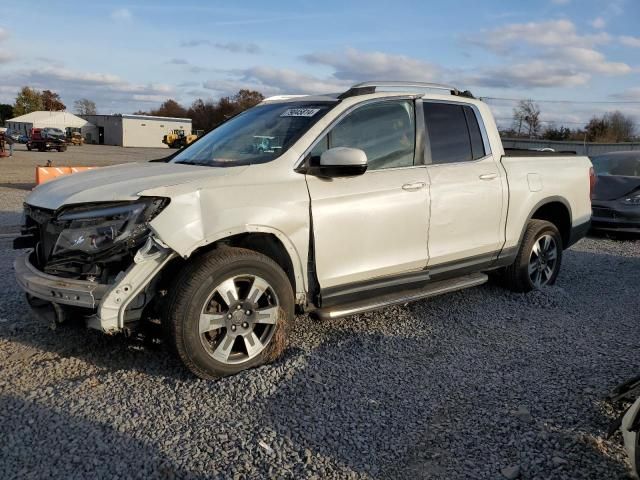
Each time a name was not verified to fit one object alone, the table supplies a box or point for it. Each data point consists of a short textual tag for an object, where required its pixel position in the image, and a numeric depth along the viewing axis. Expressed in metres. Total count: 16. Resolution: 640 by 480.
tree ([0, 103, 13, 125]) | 117.75
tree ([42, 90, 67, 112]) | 121.56
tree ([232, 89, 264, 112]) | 99.75
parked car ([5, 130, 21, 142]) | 65.95
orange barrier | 12.29
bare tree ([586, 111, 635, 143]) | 49.00
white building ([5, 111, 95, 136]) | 94.81
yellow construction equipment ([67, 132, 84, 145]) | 74.31
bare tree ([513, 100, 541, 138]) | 51.81
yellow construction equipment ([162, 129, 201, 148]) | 65.62
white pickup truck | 3.47
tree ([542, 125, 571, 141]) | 51.44
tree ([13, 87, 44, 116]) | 114.38
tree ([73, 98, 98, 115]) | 127.56
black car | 9.70
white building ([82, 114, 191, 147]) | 86.75
